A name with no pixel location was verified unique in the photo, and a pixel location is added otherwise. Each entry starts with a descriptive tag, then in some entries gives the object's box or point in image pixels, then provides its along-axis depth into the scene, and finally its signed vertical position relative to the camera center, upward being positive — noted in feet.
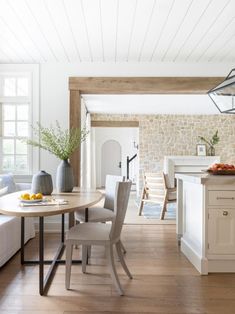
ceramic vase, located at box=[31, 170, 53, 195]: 10.18 -0.89
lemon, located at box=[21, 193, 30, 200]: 8.49 -1.11
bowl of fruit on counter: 10.04 -0.36
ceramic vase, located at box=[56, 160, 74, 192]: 11.06 -0.70
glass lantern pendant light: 7.20 +1.69
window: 14.74 +1.83
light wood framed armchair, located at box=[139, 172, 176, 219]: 18.35 -2.08
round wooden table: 7.23 -1.28
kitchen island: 9.36 -2.07
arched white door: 37.60 +0.16
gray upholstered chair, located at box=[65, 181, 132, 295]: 7.97 -2.11
